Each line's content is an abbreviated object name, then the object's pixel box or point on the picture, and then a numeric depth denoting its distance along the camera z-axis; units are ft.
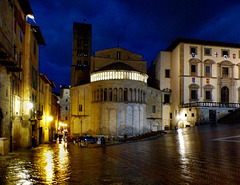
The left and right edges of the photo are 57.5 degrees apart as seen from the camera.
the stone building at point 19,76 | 51.35
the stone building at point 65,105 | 272.31
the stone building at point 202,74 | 148.36
